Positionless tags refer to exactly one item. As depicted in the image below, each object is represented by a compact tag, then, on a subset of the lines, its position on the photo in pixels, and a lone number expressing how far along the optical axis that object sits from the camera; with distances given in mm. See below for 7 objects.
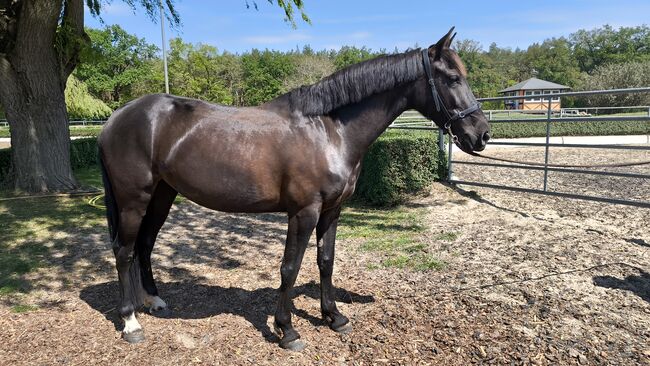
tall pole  22983
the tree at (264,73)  44494
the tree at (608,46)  68312
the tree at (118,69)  49688
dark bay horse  2902
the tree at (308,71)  44000
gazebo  47150
